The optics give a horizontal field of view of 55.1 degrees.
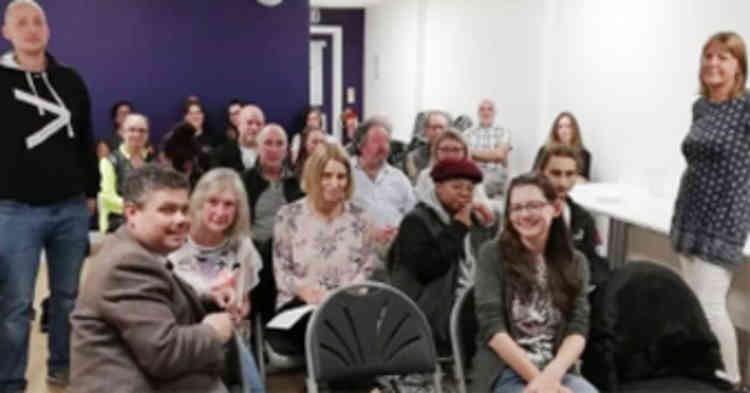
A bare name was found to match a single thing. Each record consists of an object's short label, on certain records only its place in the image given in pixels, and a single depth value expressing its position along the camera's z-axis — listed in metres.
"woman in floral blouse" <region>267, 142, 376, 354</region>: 2.78
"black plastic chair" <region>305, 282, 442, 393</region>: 2.24
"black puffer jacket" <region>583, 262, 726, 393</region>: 2.20
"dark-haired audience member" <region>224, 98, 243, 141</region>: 5.24
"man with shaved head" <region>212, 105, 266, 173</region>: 4.06
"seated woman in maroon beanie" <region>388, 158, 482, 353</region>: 2.65
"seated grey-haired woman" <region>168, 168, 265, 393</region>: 2.48
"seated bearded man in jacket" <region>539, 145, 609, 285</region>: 2.71
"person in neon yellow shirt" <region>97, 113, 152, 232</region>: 4.46
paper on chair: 2.57
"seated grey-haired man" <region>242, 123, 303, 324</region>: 3.40
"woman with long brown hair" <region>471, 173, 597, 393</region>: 2.12
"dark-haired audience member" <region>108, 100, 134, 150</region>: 5.24
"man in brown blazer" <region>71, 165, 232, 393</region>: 1.51
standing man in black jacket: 2.66
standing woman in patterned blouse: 2.62
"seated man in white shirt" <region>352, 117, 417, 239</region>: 3.65
